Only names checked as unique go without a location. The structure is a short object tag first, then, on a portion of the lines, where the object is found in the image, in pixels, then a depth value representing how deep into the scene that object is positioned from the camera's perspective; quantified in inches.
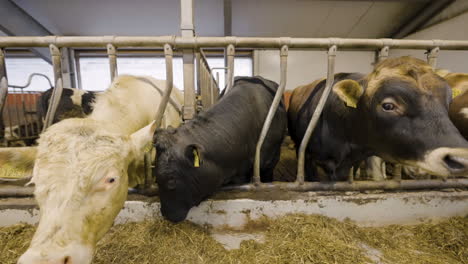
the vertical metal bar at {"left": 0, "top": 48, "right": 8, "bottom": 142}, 68.2
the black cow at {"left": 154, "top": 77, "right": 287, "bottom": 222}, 59.5
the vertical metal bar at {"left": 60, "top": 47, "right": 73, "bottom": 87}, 339.6
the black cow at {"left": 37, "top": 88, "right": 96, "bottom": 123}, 115.1
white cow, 36.7
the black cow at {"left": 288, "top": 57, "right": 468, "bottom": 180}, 52.1
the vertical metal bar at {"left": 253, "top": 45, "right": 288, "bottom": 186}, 72.5
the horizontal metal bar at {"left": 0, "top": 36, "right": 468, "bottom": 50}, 66.9
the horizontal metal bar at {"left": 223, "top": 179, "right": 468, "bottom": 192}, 73.3
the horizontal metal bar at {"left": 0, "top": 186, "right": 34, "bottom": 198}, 69.2
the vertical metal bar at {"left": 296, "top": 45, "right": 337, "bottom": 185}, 71.4
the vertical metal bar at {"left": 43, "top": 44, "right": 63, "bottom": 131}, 67.1
